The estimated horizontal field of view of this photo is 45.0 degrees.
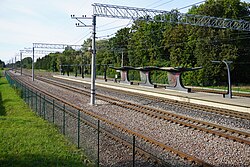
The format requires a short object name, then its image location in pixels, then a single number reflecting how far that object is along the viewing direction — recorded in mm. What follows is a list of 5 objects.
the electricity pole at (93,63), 23766
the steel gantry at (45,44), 56206
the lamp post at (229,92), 26812
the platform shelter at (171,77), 32588
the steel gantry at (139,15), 25516
